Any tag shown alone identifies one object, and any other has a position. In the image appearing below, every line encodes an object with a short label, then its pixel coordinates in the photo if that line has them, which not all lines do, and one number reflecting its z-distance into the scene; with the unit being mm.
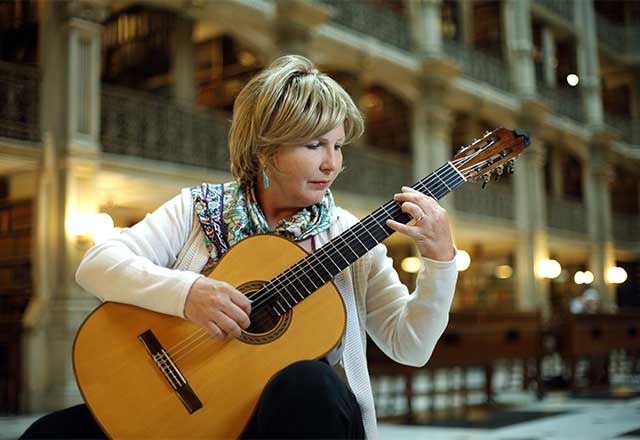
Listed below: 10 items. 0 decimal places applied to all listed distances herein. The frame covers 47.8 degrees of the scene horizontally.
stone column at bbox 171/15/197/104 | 9758
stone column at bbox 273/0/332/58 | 9484
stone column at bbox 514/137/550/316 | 14133
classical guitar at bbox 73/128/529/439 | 1282
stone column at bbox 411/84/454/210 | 12344
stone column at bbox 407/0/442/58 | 12188
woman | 1346
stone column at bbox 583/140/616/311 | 7835
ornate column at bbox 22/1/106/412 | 6906
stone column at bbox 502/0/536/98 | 13438
